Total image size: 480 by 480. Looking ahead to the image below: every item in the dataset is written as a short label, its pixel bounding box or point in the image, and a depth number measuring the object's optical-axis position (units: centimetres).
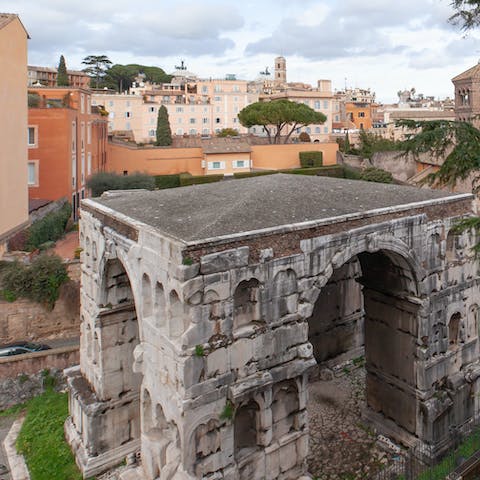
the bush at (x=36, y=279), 2362
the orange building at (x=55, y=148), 3291
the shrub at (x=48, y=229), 2763
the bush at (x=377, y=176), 4503
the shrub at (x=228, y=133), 6675
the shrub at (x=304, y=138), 6367
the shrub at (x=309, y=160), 5188
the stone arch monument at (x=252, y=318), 1124
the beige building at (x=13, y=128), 2600
